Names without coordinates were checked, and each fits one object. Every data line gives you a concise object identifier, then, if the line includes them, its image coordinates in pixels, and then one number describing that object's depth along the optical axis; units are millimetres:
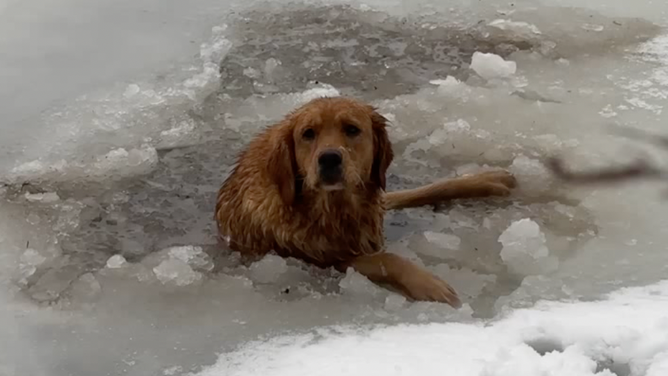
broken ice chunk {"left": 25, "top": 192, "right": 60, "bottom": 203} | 5363
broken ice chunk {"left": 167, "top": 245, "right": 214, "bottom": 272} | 4770
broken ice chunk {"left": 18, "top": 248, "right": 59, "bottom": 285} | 4637
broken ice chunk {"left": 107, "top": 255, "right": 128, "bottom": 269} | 4738
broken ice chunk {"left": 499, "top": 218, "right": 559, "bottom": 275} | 4605
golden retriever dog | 4570
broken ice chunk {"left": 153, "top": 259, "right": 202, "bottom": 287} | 4586
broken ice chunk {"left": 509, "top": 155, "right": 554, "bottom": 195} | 5477
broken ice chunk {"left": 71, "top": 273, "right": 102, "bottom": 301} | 4461
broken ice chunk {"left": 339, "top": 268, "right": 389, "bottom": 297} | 4453
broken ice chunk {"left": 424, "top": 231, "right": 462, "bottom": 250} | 4922
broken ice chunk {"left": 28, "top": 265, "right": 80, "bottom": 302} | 4473
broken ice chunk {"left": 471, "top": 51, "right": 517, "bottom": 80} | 6828
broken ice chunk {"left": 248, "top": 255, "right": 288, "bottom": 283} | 4645
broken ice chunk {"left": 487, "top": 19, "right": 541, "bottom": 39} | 7656
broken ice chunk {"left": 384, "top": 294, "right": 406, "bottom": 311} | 4266
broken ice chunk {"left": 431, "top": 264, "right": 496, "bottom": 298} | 4434
